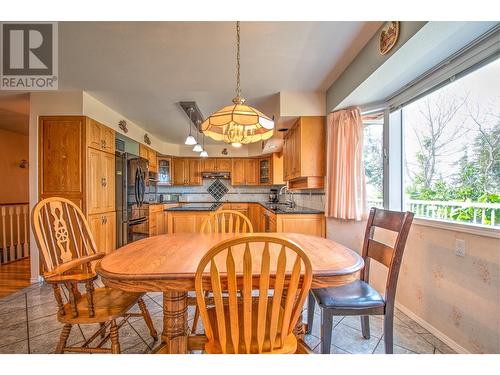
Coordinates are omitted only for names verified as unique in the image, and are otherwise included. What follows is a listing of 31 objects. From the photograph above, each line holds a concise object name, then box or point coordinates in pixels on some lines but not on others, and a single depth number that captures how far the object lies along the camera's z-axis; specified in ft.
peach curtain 8.54
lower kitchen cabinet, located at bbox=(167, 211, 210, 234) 11.80
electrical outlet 5.18
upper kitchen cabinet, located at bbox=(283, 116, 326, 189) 9.89
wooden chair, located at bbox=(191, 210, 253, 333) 6.85
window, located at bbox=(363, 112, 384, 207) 8.53
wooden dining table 3.44
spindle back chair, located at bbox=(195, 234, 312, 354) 2.91
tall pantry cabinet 9.33
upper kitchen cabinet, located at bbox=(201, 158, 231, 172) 20.40
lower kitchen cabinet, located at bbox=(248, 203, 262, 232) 18.38
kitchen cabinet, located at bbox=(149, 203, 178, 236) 15.37
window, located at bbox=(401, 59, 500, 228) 5.07
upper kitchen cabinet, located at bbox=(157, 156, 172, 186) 19.60
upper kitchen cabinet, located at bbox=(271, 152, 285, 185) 17.93
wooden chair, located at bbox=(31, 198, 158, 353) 4.18
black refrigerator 11.48
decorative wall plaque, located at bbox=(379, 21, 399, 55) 5.24
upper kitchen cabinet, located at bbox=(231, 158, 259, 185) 20.29
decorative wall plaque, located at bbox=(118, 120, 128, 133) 12.23
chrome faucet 14.84
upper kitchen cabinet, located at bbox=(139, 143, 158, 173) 15.00
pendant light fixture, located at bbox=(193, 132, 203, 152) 13.39
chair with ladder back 4.52
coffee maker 20.05
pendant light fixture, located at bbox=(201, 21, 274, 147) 5.04
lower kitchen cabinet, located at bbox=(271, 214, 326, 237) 9.68
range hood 20.38
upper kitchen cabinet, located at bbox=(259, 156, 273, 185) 19.19
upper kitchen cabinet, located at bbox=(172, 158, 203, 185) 20.33
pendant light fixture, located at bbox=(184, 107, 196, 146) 11.47
